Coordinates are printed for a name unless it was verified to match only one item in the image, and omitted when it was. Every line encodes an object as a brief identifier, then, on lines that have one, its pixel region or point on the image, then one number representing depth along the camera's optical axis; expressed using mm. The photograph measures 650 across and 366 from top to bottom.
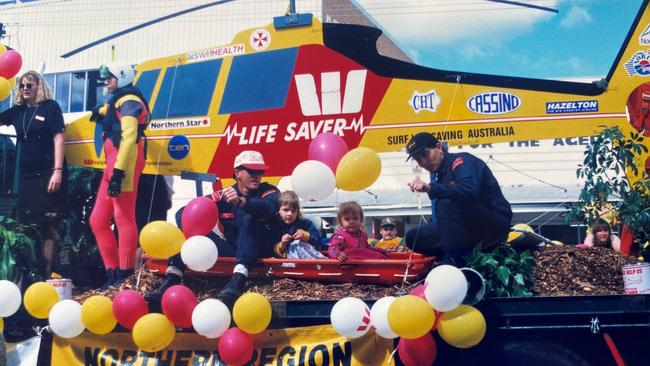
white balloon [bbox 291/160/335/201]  5133
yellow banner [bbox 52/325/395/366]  5098
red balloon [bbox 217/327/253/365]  5070
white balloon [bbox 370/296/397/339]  4703
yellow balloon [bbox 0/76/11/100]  6648
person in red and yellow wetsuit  6496
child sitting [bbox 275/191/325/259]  5664
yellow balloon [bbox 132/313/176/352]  5133
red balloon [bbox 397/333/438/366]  4777
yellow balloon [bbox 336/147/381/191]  5090
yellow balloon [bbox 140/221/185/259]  5305
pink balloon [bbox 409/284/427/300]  4775
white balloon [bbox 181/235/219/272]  5219
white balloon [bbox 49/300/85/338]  5430
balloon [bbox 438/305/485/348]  4570
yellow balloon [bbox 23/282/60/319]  5605
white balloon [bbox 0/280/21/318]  5652
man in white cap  5457
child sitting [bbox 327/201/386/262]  5496
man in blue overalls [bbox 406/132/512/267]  5219
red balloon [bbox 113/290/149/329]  5289
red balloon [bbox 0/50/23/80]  6723
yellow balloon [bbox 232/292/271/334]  4953
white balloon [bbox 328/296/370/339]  4750
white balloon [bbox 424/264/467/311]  4527
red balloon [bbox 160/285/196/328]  5145
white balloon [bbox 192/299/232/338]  5039
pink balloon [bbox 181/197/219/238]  5430
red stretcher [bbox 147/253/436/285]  5238
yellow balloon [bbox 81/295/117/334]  5340
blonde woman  6812
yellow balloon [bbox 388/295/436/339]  4516
